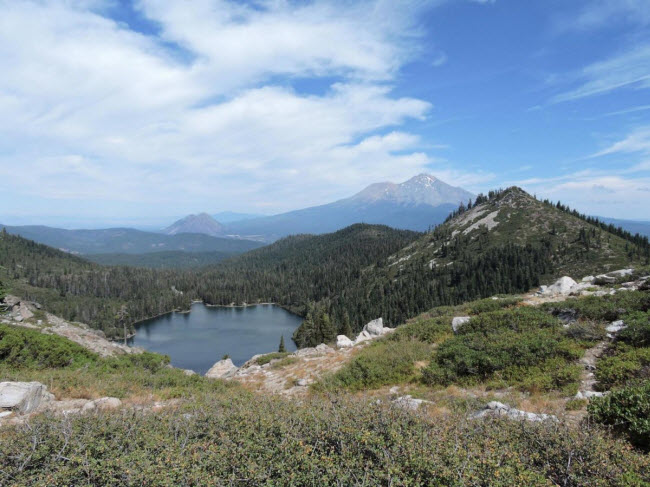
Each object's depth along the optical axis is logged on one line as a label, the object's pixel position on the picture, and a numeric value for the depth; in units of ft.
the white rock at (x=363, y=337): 79.06
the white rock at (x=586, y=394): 30.82
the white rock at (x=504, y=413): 24.85
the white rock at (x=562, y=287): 79.15
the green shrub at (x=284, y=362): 68.03
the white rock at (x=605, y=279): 73.26
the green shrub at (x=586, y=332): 43.01
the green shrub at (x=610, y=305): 47.74
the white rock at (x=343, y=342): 78.75
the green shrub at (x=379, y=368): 46.97
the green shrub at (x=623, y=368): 31.35
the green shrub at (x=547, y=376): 34.60
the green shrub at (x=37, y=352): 52.26
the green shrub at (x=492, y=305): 71.46
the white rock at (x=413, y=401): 30.86
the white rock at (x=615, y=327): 43.34
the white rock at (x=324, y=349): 75.84
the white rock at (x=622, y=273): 73.21
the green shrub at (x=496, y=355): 40.68
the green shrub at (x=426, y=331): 61.99
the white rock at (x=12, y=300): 141.38
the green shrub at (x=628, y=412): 21.47
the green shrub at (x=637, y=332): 37.67
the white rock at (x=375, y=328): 91.08
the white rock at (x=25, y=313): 141.28
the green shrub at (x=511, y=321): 50.85
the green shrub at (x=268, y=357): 75.00
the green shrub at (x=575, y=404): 29.12
